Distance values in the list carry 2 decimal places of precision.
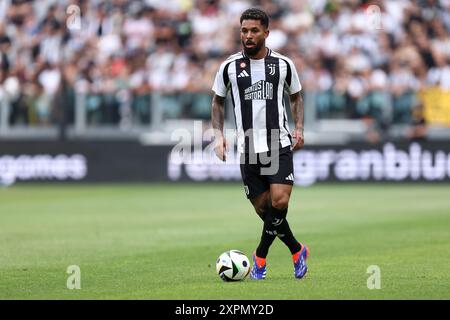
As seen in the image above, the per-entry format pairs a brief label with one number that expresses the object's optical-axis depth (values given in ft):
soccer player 64.18
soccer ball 62.54
